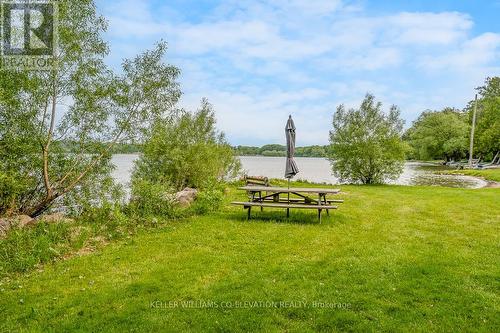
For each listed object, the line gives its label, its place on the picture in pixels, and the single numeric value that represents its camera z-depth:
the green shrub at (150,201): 8.70
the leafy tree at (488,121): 44.03
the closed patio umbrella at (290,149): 9.08
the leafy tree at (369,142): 20.33
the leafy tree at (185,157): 14.47
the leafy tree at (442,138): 53.47
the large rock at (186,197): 10.65
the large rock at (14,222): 6.46
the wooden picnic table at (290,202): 8.49
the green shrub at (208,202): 9.80
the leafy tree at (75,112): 7.35
